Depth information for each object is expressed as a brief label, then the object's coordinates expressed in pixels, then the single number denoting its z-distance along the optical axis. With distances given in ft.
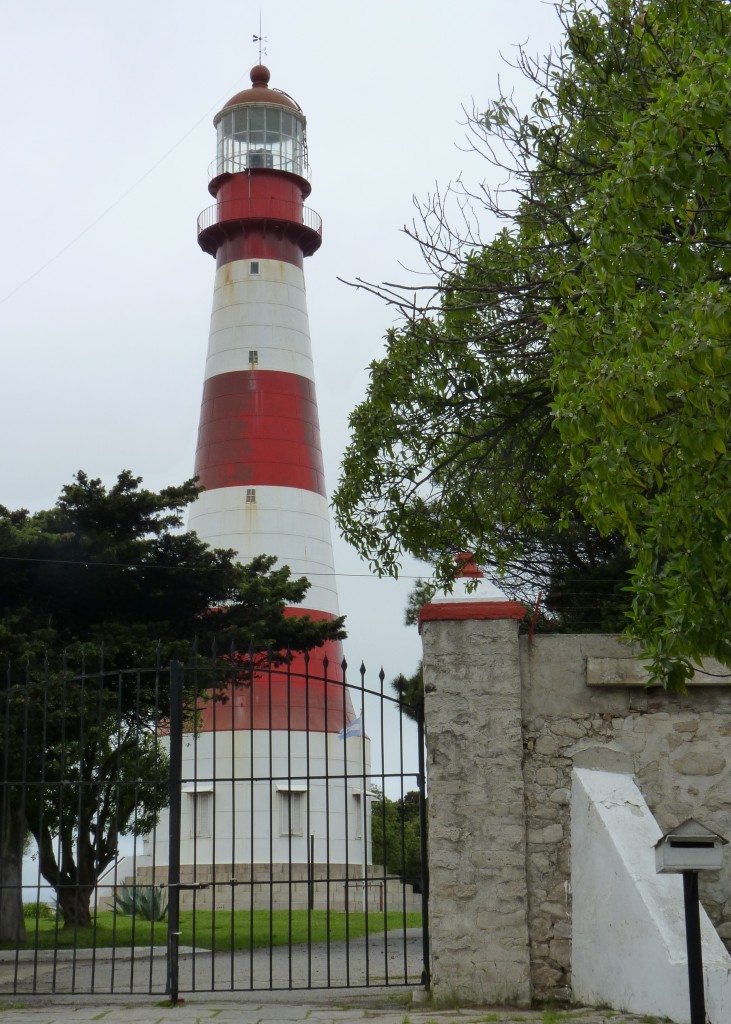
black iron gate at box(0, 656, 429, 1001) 29.39
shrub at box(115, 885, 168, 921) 58.49
